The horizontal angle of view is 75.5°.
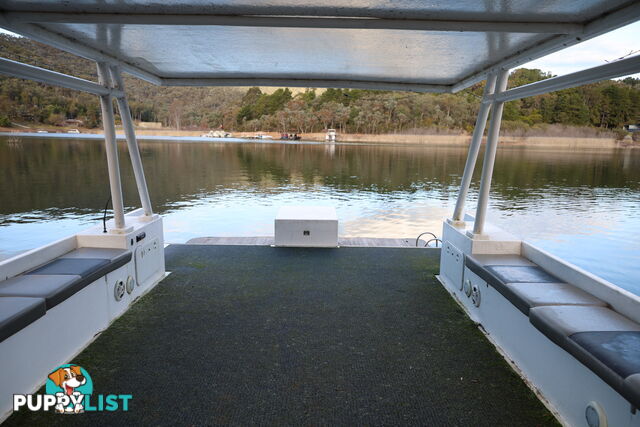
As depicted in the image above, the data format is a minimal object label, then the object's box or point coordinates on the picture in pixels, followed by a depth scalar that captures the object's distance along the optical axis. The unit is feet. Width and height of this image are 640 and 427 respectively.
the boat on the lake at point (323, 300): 7.11
